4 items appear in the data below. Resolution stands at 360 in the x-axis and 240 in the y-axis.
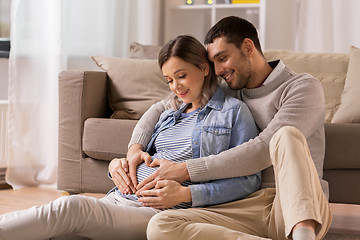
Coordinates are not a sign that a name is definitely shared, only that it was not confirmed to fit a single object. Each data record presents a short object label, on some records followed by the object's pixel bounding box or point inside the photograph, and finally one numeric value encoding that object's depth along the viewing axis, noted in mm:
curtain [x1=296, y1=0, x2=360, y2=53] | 3777
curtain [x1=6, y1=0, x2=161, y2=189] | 3443
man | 1481
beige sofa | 2615
